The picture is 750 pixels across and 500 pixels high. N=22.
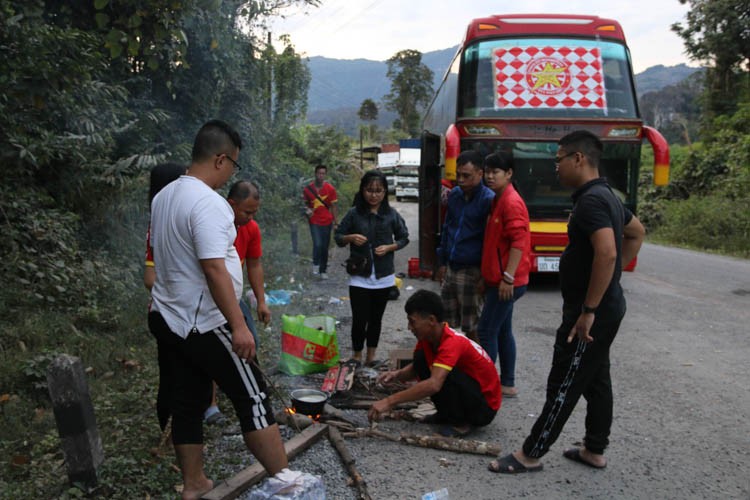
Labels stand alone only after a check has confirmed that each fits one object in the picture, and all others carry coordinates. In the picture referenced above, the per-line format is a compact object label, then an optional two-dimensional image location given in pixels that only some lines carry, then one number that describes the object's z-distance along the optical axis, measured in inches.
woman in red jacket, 182.2
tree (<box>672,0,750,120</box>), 943.7
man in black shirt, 130.9
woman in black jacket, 213.3
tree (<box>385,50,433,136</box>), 2517.5
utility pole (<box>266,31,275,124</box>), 521.7
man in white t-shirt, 109.8
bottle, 133.6
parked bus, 360.8
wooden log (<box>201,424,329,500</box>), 121.3
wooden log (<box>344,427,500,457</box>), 157.8
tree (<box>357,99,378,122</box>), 2588.6
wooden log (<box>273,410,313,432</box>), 160.2
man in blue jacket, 194.4
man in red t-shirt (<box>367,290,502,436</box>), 154.2
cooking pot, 165.3
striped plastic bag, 210.2
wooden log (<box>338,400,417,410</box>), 184.1
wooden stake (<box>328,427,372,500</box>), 134.7
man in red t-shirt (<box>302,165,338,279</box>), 424.2
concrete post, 125.5
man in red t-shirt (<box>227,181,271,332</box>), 169.8
